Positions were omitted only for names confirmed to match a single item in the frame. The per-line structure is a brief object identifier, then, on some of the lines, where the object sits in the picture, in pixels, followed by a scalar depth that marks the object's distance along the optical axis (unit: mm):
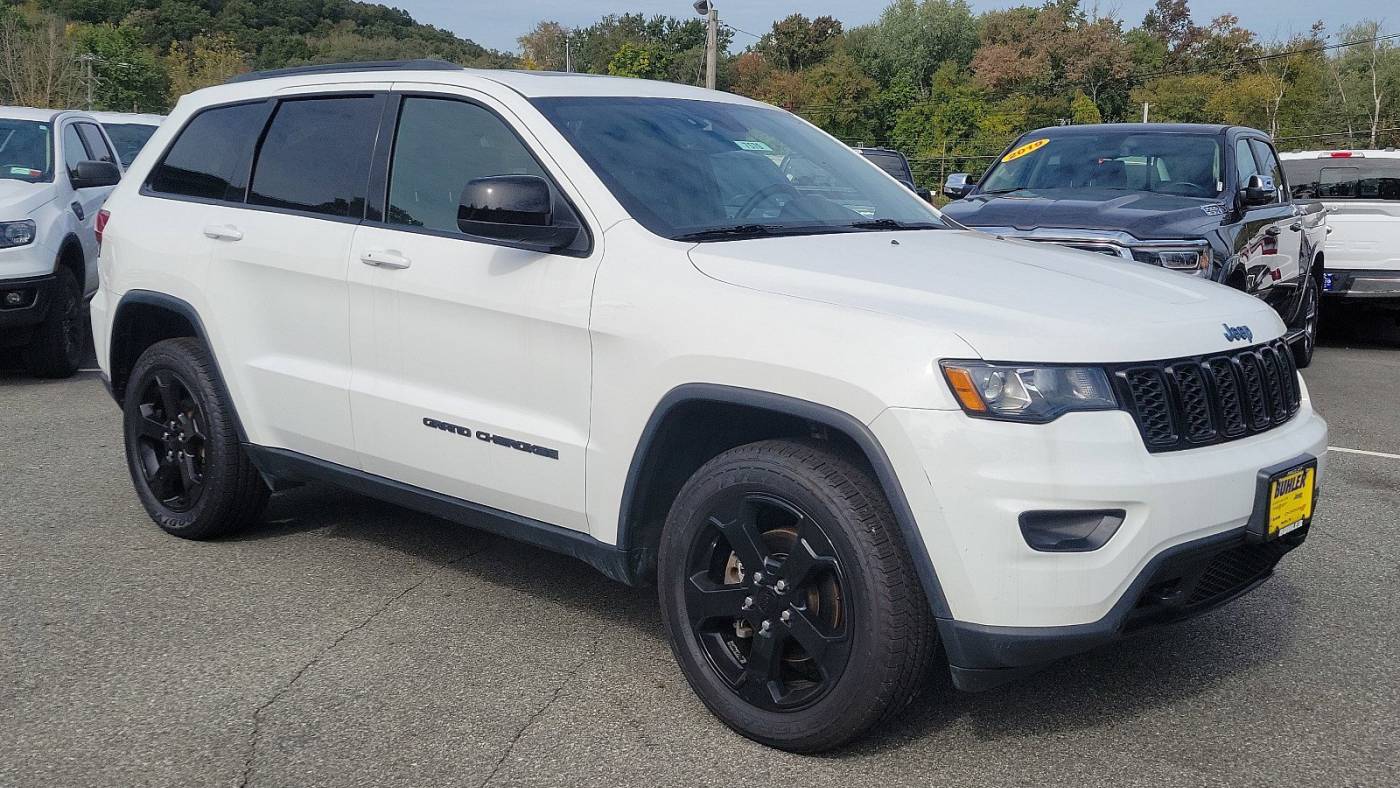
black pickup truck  7316
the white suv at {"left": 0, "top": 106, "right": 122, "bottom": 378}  8586
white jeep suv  2893
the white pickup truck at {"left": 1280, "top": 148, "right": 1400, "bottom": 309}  10953
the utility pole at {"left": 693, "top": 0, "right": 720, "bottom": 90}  32556
